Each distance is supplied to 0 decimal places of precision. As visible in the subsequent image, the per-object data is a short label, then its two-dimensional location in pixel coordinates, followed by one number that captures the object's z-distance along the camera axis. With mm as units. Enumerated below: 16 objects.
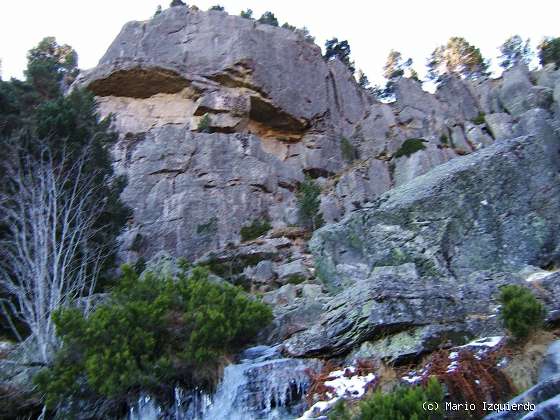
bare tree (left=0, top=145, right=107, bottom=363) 11934
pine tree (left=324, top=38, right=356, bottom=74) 58031
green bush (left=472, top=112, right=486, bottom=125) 43391
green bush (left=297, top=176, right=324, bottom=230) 30609
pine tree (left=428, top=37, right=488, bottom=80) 57906
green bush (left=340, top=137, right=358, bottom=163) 42344
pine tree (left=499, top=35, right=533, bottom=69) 58781
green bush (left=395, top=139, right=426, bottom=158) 36500
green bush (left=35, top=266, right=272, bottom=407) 8914
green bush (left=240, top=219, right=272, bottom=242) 30797
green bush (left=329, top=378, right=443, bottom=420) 5688
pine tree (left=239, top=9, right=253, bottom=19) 53128
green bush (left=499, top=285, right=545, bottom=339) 7211
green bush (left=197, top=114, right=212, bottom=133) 38938
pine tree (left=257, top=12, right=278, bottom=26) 52375
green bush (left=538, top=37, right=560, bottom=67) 49891
